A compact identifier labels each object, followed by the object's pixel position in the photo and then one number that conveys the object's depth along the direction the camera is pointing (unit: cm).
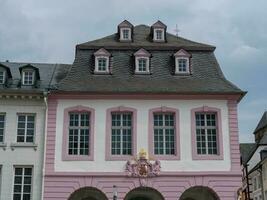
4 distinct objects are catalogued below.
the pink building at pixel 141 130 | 2780
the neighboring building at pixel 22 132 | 2775
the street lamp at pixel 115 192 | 2709
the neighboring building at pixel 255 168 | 5306
